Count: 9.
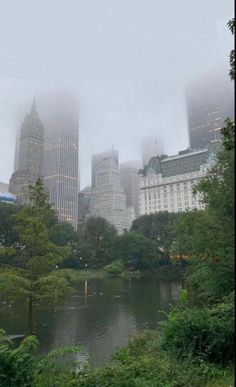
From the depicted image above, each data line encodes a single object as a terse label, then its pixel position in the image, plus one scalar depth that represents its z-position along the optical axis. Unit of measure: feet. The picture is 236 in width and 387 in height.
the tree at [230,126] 23.82
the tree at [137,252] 284.20
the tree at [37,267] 56.60
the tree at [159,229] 314.14
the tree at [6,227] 237.66
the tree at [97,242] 296.92
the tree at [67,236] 272.60
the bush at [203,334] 33.32
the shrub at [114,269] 261.03
